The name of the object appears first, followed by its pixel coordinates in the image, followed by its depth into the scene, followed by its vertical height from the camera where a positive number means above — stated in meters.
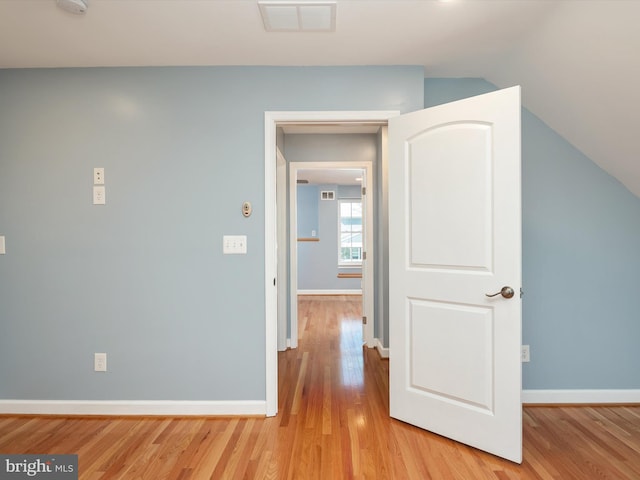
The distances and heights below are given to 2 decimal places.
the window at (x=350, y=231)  8.10 +0.18
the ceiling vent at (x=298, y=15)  1.84 +1.22
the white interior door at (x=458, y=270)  1.93 -0.18
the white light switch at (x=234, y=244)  2.50 -0.04
